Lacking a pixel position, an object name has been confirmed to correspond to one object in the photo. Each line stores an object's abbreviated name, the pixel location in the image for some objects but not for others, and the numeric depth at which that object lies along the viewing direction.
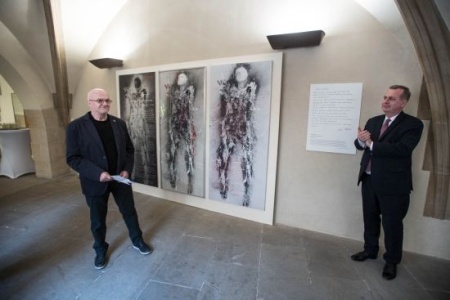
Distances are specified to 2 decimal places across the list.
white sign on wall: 2.45
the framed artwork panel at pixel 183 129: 3.24
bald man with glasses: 1.98
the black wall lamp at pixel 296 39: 2.28
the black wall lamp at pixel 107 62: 3.69
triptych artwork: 2.84
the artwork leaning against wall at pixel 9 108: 6.36
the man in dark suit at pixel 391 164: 1.86
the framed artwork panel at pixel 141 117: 3.66
